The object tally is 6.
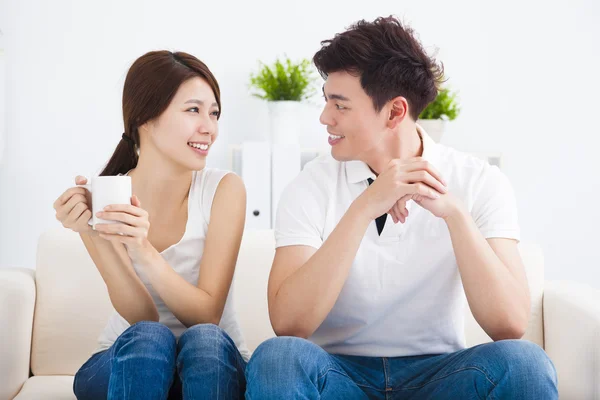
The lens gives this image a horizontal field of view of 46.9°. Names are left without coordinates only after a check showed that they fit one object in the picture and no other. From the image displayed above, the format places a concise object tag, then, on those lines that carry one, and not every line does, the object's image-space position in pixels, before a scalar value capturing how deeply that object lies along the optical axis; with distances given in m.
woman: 1.34
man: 1.42
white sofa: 1.74
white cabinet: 3.19
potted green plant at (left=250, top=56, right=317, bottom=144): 3.29
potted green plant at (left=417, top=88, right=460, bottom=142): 3.24
